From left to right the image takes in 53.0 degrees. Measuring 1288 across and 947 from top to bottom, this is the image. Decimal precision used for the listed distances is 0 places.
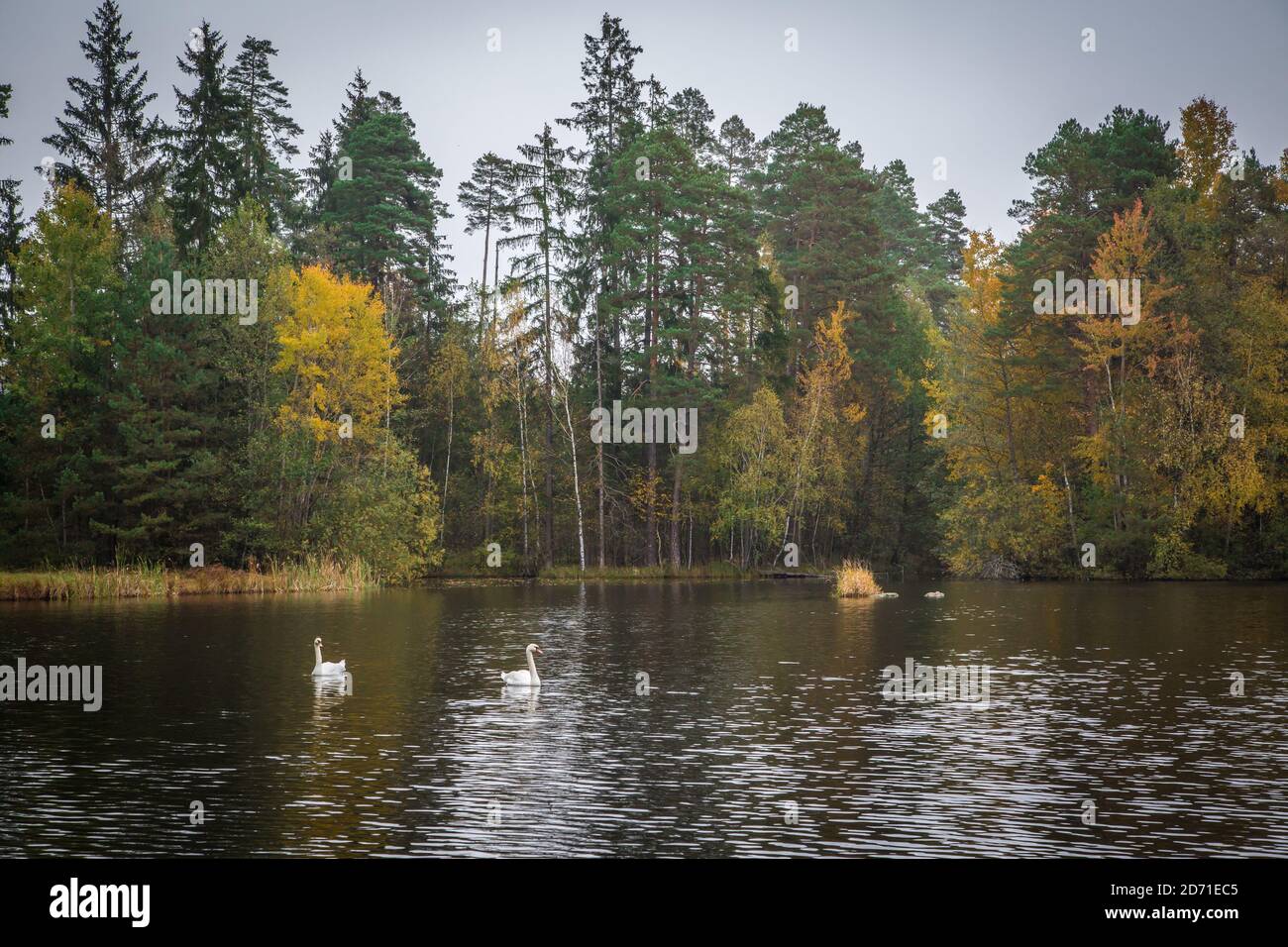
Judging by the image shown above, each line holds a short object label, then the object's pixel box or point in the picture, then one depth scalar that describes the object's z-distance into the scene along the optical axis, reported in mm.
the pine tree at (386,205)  78500
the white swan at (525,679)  26328
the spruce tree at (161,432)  55844
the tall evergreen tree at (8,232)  65938
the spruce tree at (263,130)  76375
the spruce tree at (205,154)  67062
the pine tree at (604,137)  77812
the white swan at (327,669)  27547
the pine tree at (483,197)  95188
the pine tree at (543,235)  74000
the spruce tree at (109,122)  74062
